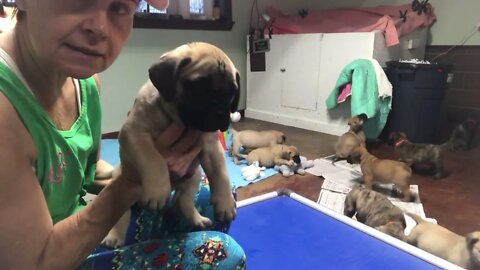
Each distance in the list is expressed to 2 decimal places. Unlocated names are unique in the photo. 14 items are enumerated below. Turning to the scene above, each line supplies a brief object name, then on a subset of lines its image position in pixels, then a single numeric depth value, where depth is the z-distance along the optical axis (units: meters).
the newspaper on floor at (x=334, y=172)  2.65
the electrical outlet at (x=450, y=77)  3.36
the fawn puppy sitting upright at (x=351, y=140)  2.92
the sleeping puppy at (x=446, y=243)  1.43
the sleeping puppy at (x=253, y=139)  3.13
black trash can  3.17
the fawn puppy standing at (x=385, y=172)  2.31
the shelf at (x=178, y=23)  3.72
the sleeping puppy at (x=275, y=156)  2.80
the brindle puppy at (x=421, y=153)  2.71
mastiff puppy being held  0.92
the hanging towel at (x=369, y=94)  3.20
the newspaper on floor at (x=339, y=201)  2.20
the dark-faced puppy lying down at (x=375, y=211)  1.76
